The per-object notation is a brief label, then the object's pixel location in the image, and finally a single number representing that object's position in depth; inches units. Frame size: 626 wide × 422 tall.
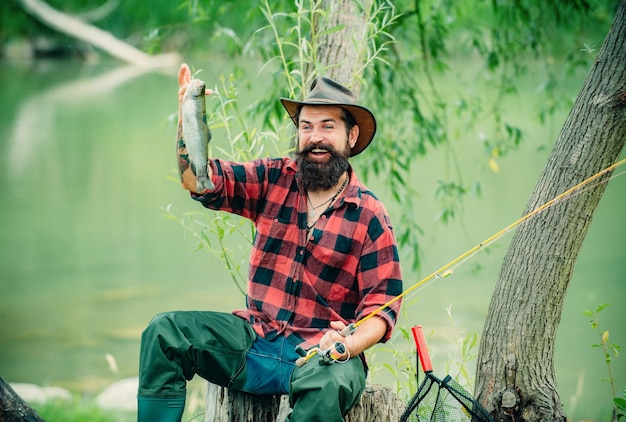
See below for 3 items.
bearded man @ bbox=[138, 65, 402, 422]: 213.9
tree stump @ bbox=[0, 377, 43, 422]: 212.2
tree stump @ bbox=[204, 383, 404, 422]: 240.1
